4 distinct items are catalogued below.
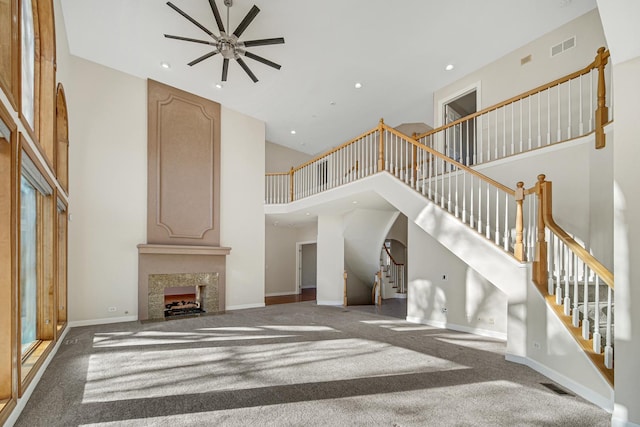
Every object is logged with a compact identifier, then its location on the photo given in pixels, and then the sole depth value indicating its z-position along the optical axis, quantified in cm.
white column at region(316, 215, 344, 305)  920
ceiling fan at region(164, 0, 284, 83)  445
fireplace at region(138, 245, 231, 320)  684
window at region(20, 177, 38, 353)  339
